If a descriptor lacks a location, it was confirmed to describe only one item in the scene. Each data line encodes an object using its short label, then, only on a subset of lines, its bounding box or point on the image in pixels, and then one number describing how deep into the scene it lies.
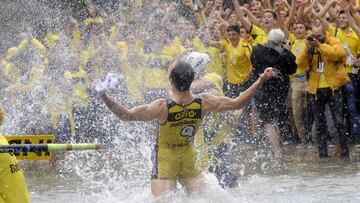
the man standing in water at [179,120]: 13.37
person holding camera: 21.11
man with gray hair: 21.47
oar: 10.64
